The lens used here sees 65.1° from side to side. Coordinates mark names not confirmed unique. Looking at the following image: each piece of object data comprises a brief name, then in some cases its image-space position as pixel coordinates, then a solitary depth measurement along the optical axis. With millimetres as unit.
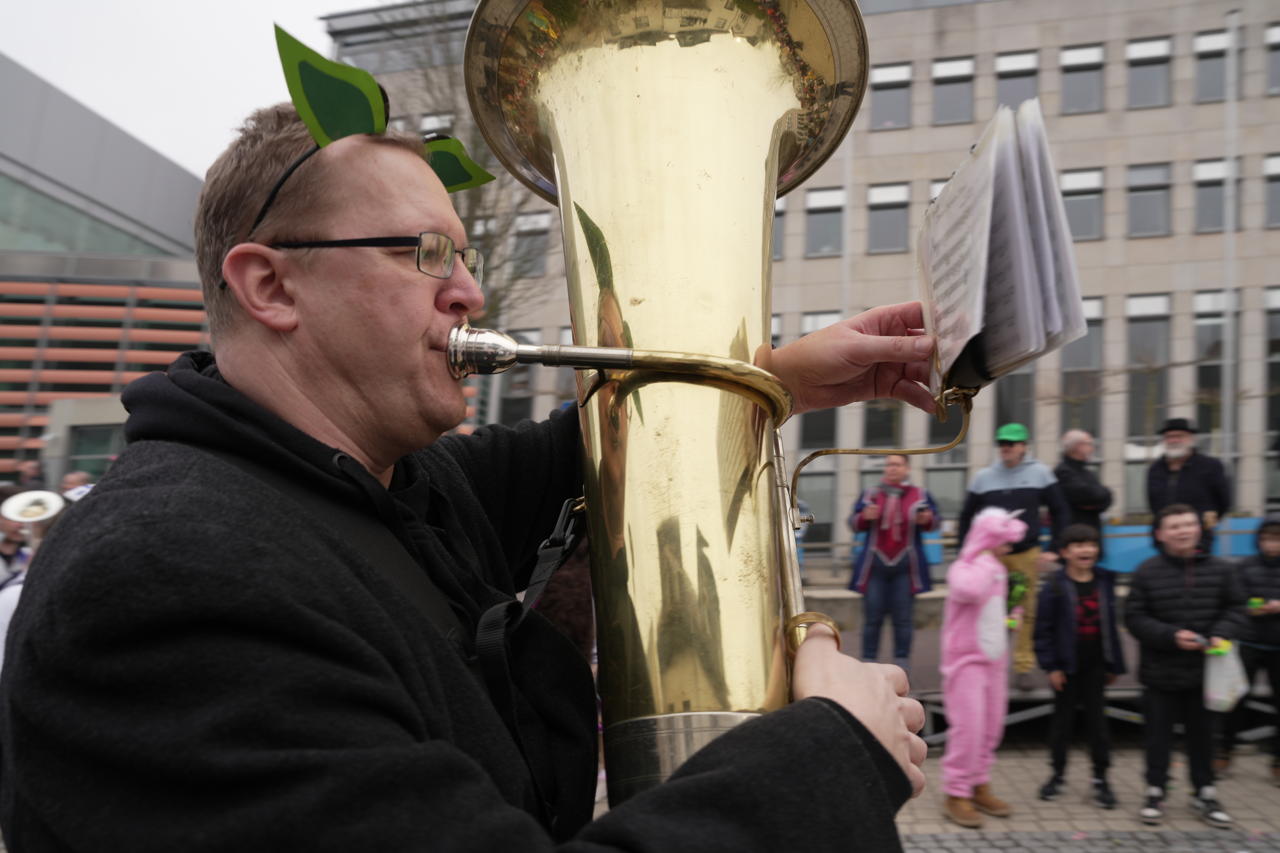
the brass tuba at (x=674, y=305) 1309
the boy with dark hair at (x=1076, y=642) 5309
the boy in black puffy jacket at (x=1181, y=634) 4977
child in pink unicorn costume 5113
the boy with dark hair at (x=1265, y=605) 5406
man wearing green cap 6113
